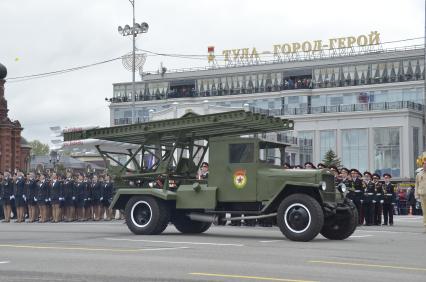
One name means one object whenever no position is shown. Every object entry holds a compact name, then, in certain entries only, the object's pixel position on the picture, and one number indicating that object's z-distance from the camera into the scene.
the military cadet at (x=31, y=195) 29.58
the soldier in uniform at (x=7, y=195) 30.31
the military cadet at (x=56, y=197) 29.20
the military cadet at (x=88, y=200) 29.88
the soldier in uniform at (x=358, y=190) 25.70
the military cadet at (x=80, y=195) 29.70
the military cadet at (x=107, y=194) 30.00
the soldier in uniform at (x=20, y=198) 29.66
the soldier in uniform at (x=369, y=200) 26.06
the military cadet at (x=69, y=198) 29.50
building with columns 80.94
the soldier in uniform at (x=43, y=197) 29.34
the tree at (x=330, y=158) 75.57
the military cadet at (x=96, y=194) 30.02
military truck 17.30
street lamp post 49.88
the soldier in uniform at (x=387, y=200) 26.59
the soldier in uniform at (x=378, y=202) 26.29
